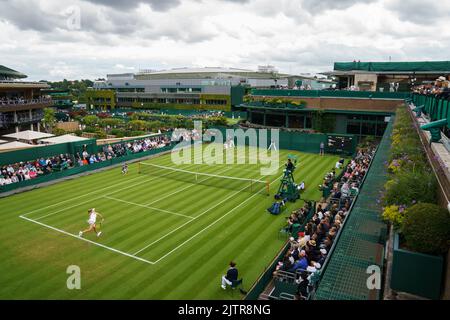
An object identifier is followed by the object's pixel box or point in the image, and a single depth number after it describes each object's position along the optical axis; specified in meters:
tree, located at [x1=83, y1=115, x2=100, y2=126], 72.06
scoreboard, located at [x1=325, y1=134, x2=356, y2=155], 41.72
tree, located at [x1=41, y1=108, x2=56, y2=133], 71.56
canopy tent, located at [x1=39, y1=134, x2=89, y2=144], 38.75
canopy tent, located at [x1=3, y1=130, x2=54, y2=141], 40.34
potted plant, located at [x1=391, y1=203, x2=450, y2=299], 7.66
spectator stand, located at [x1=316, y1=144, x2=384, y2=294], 8.89
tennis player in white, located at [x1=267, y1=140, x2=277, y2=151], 46.08
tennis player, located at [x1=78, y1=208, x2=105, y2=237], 19.48
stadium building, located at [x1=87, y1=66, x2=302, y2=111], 94.19
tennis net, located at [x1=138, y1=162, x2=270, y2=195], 28.94
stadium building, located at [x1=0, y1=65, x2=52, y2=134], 46.59
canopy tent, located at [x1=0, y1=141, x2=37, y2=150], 33.75
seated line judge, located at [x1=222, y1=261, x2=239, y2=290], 14.24
